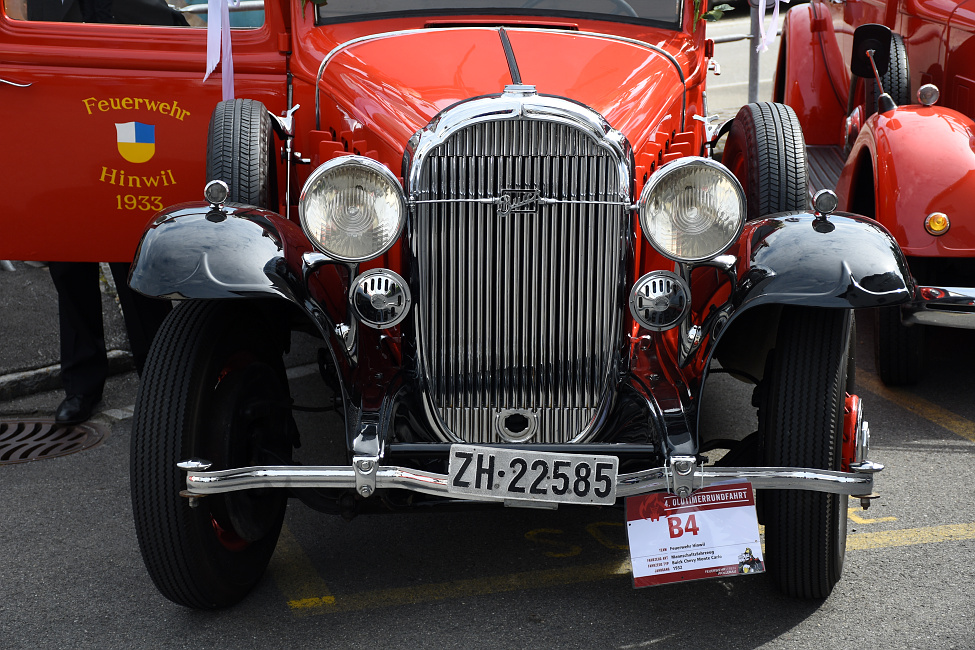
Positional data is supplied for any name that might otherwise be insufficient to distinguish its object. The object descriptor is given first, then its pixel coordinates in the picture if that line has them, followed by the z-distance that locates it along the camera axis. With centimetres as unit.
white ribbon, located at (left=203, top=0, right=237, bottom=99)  380
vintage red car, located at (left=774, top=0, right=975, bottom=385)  397
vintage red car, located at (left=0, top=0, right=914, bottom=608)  250
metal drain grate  405
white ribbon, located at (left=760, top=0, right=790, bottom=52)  471
